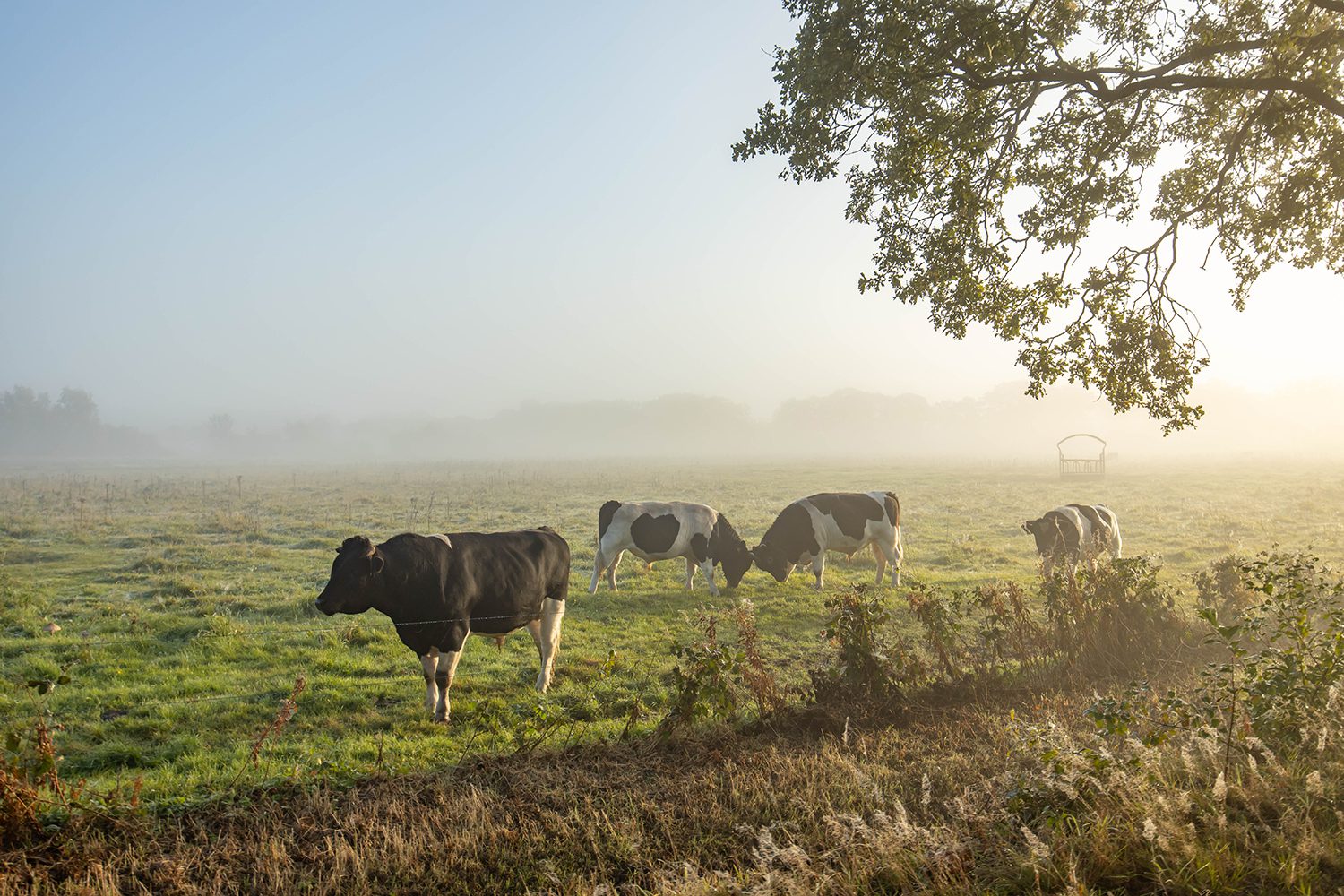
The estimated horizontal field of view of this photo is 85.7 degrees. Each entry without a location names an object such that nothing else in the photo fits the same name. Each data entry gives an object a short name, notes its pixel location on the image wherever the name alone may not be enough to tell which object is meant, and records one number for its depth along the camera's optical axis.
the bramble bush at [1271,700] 4.99
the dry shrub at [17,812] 4.30
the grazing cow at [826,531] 16.91
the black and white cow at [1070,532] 16.06
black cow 8.25
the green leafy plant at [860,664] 7.81
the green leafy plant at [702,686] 6.83
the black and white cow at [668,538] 15.84
